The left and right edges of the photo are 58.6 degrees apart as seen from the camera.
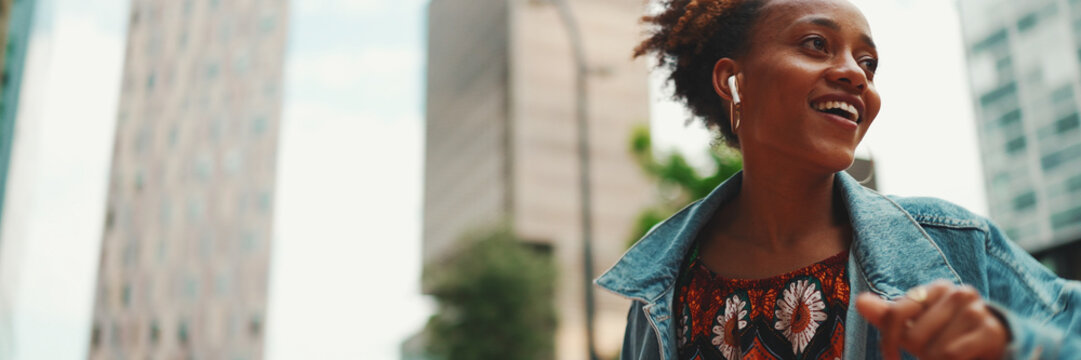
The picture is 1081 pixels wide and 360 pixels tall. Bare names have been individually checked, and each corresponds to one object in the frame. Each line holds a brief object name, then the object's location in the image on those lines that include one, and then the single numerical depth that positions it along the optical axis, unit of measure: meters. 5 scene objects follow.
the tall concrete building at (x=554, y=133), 47.72
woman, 1.46
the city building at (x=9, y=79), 7.49
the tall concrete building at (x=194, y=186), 54.25
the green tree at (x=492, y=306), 20.09
